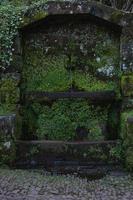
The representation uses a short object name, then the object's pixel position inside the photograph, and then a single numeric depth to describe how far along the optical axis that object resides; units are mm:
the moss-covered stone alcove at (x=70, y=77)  6895
